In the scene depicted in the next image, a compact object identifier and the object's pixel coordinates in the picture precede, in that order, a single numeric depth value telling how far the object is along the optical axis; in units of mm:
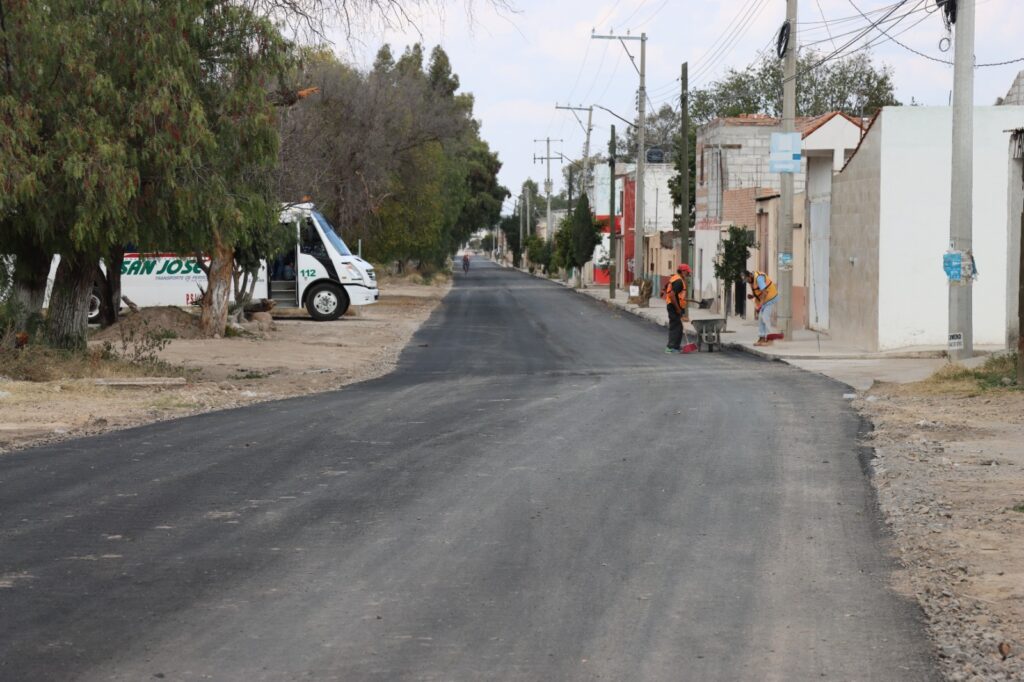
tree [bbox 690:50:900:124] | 88062
